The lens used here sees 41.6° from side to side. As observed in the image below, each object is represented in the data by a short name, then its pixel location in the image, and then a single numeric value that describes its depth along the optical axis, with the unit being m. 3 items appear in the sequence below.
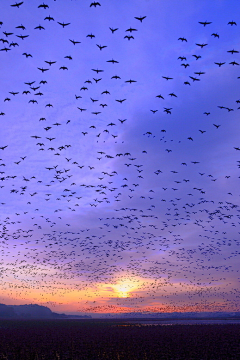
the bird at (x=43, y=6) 27.48
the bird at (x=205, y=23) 29.86
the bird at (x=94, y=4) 26.59
